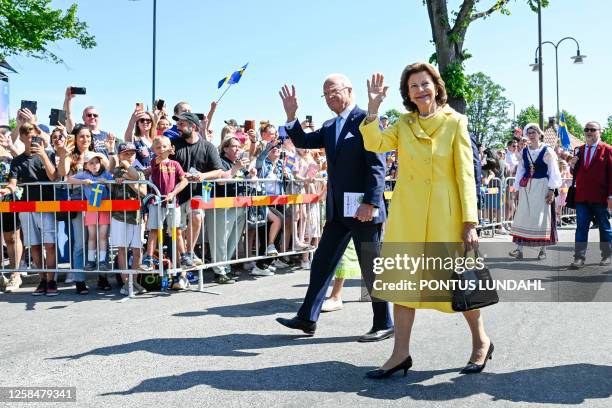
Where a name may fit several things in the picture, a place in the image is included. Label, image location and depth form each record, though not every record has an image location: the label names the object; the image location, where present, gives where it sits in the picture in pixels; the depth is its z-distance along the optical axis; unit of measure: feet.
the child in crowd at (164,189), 24.71
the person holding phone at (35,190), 25.86
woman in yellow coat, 13.73
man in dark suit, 17.35
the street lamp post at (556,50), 89.76
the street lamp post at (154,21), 96.89
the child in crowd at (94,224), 25.18
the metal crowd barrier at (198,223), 25.20
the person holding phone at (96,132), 29.12
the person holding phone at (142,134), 27.66
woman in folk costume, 33.14
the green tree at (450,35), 49.82
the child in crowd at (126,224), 25.14
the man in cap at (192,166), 26.11
